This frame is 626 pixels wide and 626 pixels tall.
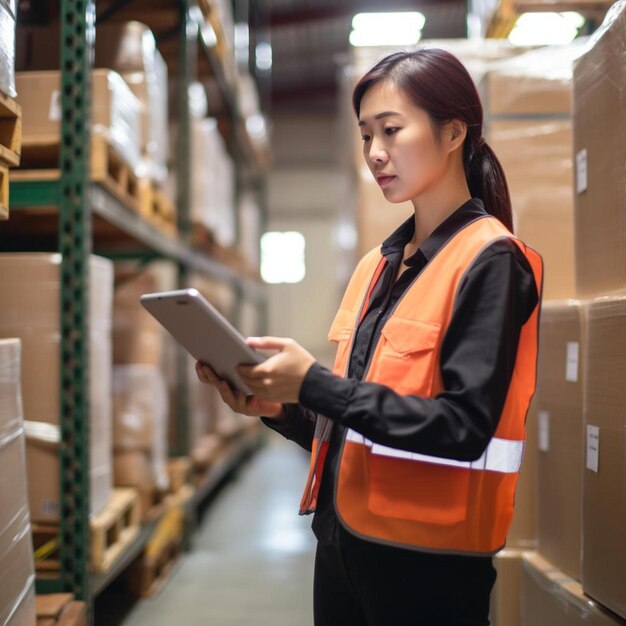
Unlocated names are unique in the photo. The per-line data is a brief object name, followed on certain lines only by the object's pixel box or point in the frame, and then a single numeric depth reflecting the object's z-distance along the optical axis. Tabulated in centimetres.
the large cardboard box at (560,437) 231
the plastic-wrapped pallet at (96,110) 287
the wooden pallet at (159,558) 382
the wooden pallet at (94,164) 282
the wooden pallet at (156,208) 382
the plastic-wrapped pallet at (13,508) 197
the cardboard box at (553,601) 204
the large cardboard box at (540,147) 301
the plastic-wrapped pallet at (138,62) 371
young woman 133
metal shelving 273
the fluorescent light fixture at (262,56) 960
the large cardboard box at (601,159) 201
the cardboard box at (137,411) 387
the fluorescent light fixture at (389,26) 727
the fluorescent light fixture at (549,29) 396
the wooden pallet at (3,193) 201
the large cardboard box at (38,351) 274
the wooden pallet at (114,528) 297
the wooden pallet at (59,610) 238
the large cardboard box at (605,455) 192
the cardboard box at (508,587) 284
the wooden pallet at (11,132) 211
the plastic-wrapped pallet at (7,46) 200
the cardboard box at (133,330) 415
